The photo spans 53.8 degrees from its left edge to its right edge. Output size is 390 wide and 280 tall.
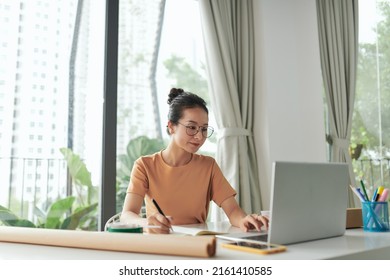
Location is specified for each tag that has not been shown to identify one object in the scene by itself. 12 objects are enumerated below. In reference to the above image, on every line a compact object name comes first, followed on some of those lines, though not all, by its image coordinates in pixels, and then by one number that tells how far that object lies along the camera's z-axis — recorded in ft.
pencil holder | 4.19
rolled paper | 2.74
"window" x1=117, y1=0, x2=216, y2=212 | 9.45
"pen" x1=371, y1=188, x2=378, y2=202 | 4.27
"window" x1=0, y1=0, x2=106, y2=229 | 7.87
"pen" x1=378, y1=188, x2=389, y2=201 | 4.20
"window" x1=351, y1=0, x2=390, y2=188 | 10.24
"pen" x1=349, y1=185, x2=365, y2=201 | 4.31
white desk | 2.76
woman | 5.67
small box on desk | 4.54
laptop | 3.11
